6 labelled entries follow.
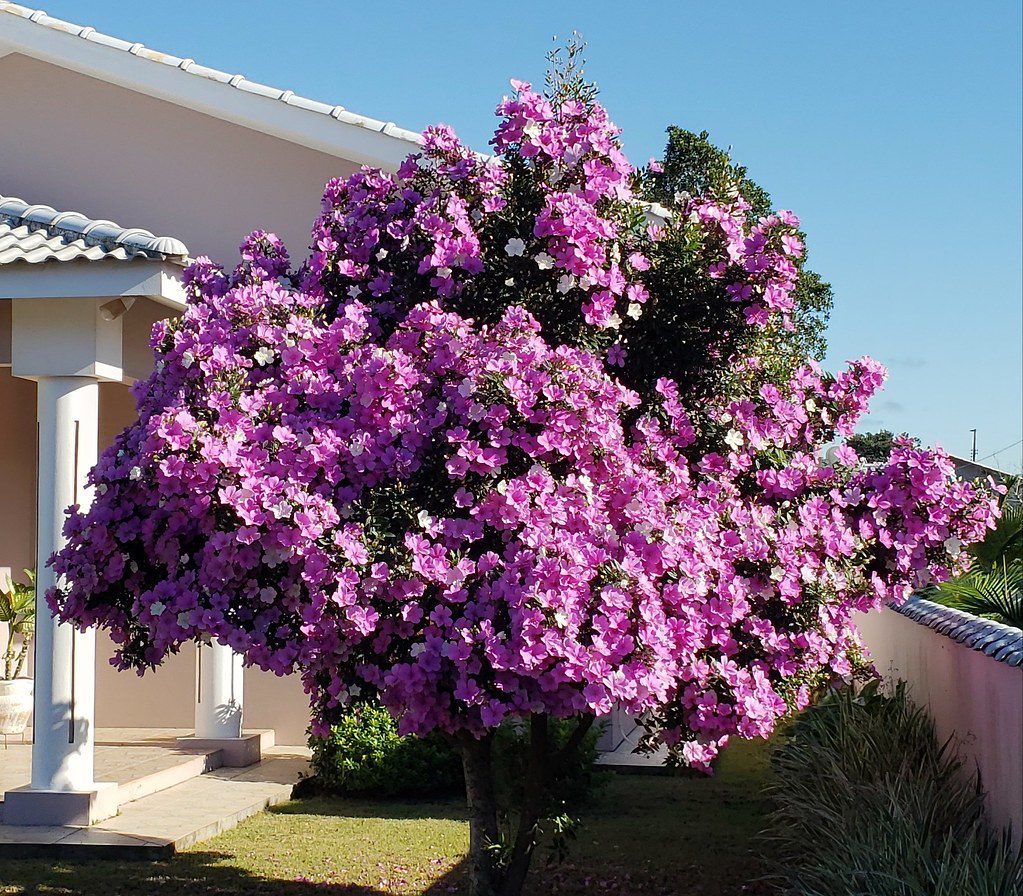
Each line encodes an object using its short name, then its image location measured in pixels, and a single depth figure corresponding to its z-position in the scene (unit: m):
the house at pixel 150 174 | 11.08
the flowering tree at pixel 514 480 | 5.04
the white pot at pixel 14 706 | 11.62
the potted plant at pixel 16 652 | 11.66
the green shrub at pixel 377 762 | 10.04
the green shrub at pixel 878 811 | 5.49
